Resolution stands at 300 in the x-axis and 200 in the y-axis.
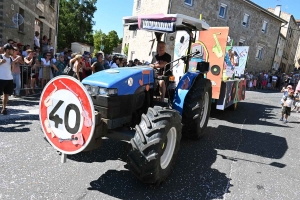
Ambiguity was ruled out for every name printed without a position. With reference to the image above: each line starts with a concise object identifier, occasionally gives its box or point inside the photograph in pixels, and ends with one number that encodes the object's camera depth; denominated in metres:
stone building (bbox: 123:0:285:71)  17.33
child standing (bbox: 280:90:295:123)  7.37
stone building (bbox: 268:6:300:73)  32.84
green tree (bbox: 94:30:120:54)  59.66
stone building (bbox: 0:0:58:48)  10.00
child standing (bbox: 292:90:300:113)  10.05
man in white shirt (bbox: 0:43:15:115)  5.29
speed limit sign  2.41
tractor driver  4.00
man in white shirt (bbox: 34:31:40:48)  12.09
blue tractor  2.66
